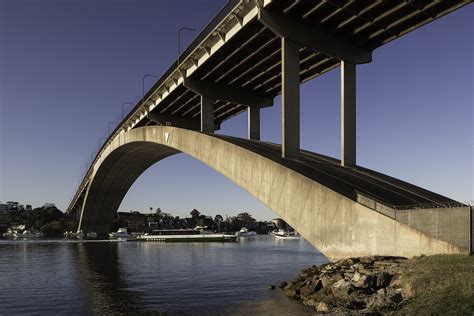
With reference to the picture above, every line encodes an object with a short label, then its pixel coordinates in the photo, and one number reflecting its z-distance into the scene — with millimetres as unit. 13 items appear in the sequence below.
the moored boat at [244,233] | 170000
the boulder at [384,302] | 17469
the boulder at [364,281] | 20047
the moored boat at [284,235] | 159200
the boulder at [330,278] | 22391
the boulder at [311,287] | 23734
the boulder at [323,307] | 19848
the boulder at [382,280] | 19953
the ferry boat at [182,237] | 117312
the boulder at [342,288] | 20297
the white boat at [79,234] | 123250
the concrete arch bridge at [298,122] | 24125
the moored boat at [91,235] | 124712
